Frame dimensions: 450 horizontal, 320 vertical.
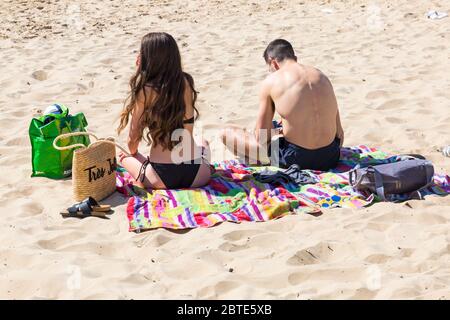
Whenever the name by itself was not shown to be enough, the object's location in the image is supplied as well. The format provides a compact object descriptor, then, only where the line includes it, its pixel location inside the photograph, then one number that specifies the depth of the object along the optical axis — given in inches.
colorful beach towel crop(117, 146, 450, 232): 337.7
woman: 349.4
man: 379.0
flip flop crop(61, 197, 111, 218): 342.5
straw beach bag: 350.3
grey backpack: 350.9
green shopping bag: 379.0
